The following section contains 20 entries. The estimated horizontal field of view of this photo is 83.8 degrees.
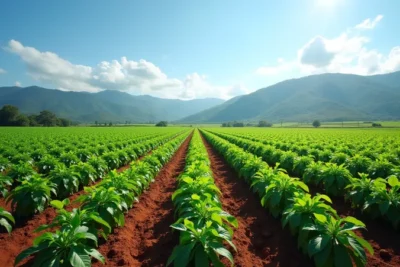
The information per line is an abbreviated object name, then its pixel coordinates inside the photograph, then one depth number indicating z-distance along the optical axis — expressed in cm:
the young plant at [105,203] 490
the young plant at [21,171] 805
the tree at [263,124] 15570
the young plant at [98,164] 1039
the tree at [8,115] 9306
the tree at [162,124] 15280
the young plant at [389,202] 523
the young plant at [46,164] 1014
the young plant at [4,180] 671
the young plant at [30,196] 589
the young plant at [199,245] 327
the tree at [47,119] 10606
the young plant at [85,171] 865
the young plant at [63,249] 317
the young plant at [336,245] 345
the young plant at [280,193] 575
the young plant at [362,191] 606
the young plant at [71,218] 379
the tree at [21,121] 9294
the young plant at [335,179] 746
